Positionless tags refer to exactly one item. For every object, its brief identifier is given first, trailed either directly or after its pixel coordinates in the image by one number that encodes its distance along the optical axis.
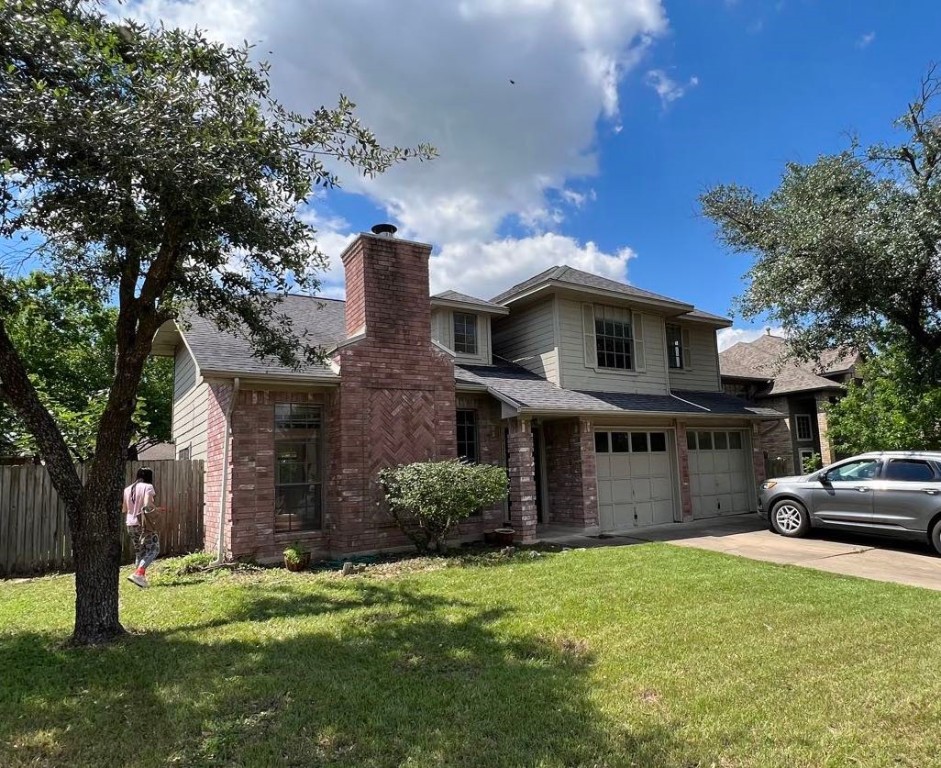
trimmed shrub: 9.49
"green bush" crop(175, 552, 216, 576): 9.10
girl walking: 8.38
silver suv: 9.66
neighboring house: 20.09
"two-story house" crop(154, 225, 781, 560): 9.87
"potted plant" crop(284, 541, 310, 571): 9.05
